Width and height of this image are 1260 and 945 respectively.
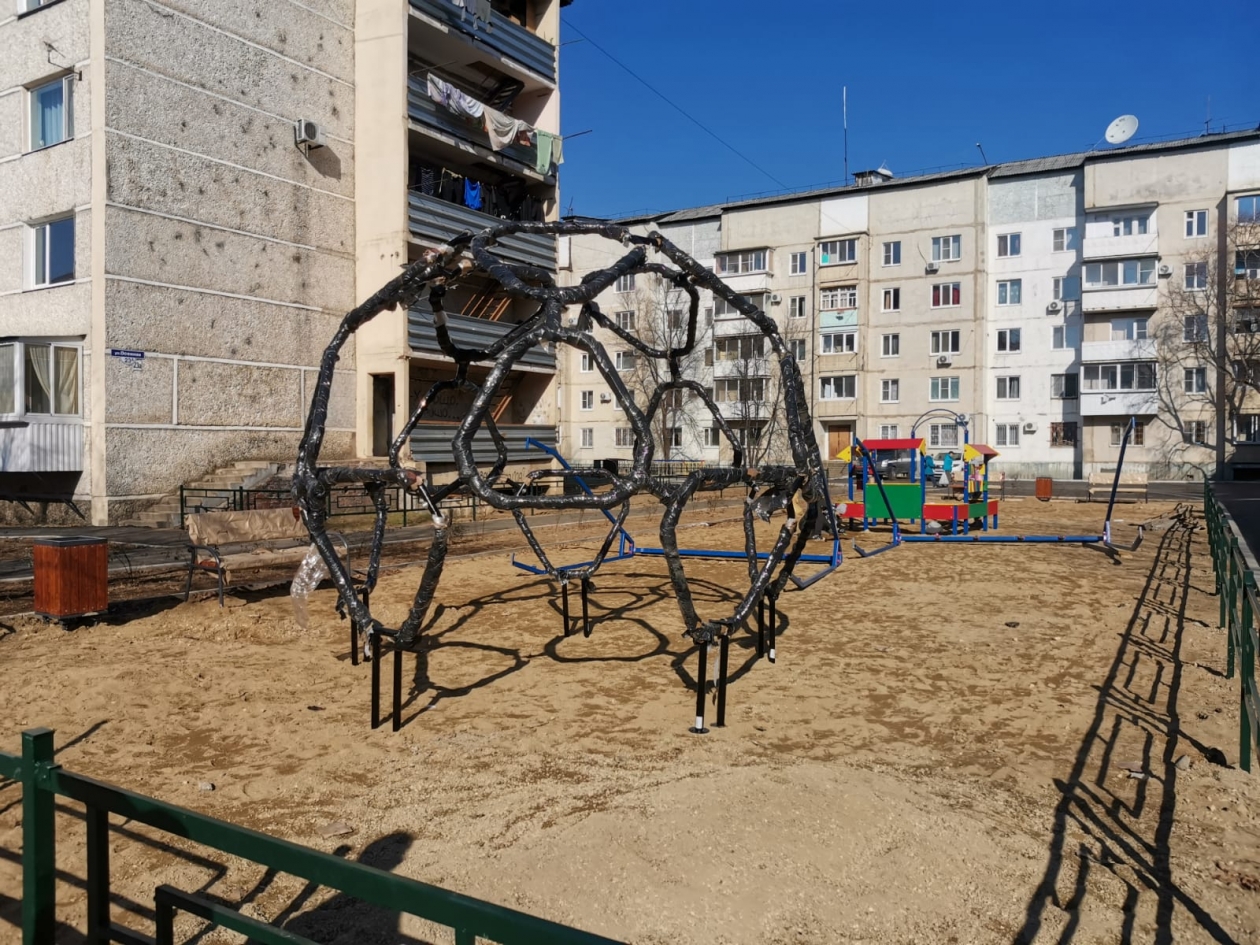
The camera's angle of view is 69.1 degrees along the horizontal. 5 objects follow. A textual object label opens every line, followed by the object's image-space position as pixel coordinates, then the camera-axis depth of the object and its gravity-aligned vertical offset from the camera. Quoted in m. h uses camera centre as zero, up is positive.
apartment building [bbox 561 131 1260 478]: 42.94 +8.15
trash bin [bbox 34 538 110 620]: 8.15 -1.06
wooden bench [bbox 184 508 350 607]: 9.56 -0.85
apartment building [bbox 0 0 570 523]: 18.52 +5.58
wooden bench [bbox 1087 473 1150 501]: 29.18 -0.87
